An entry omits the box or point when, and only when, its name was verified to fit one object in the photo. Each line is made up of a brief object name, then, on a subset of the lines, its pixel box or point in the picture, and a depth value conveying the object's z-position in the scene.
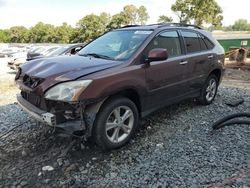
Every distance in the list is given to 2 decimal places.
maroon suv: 2.49
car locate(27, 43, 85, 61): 7.41
